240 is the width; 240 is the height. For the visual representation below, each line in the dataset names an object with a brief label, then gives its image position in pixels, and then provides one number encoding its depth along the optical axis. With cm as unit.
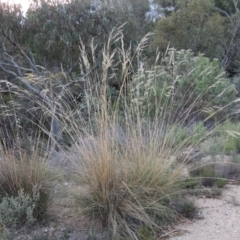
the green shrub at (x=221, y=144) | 643
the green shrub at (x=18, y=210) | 470
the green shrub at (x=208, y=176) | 578
